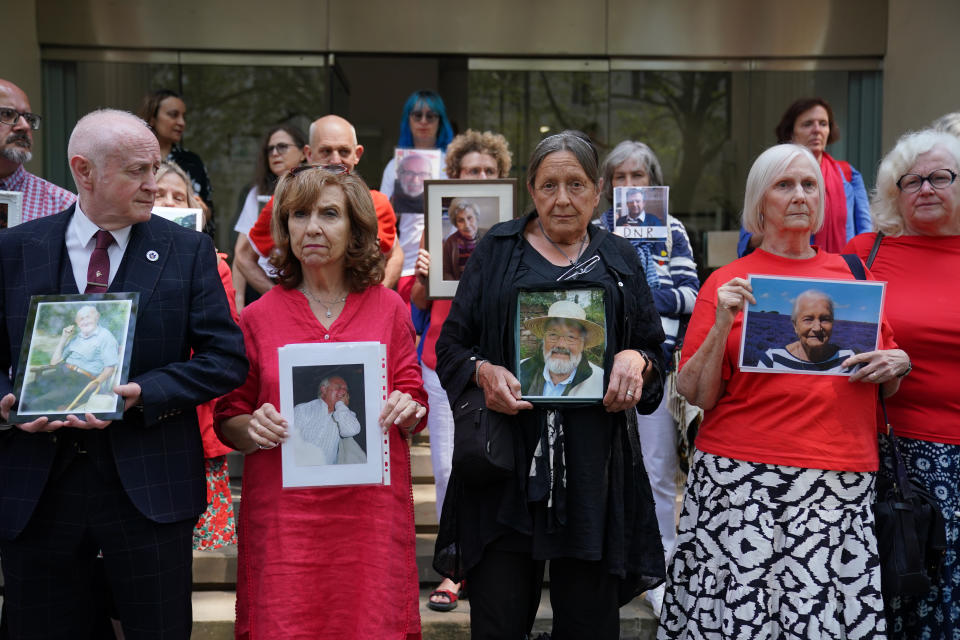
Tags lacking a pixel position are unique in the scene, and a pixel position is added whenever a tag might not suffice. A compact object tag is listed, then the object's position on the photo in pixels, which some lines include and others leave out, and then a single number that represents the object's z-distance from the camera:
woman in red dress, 3.07
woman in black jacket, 3.06
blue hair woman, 4.95
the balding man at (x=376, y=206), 4.40
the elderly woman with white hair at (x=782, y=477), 3.23
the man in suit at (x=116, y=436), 2.86
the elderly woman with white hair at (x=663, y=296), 4.24
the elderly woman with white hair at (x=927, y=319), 3.49
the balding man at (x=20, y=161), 3.92
